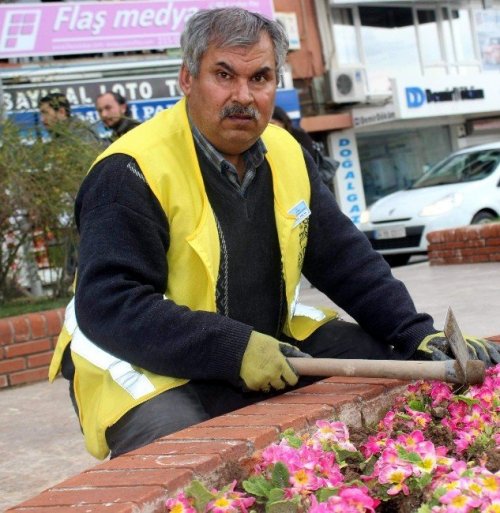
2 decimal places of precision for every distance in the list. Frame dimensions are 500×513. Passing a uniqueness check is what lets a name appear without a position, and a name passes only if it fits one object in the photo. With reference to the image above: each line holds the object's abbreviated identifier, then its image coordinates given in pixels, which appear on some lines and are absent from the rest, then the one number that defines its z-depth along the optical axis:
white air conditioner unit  20.73
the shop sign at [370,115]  21.28
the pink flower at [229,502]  1.79
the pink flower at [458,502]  1.67
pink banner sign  14.83
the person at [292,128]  7.17
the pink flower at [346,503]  1.76
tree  6.76
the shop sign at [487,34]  24.12
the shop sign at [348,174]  21.32
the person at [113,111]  7.45
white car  11.91
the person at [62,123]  7.29
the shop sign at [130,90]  15.22
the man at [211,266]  2.48
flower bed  1.76
